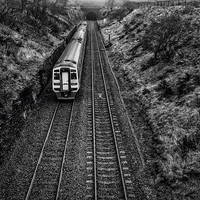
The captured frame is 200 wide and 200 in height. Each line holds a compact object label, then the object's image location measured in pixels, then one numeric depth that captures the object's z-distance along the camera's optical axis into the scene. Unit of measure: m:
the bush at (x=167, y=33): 20.61
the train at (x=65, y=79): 18.34
